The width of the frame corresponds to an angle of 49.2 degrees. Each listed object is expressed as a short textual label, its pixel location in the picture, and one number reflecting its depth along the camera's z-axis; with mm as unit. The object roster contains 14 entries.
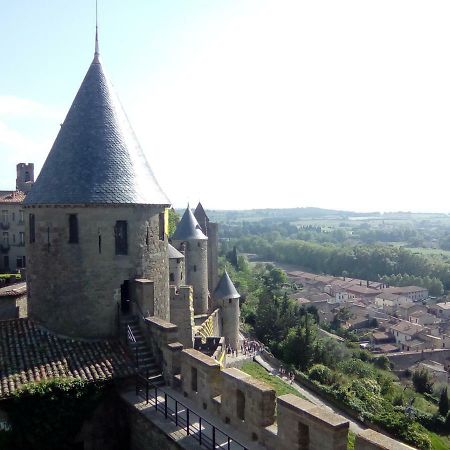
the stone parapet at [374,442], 8141
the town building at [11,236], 45031
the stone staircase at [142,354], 14500
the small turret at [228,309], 42625
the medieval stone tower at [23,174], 51875
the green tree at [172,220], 53650
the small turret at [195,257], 42750
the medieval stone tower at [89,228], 15484
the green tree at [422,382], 58688
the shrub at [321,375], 43188
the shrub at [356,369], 51625
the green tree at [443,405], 45906
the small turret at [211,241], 50969
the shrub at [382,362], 66812
